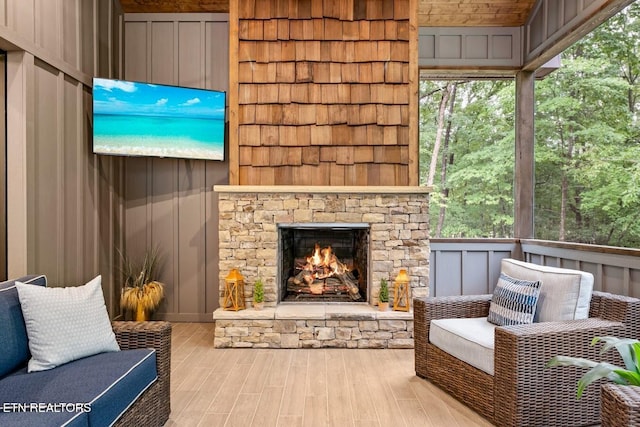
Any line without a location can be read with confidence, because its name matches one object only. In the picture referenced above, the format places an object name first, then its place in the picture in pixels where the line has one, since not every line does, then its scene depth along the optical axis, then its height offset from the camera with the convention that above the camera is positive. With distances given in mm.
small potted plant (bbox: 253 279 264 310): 4203 -849
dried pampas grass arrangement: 4527 -860
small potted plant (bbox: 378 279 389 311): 4211 -861
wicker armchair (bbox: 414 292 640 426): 2480 -932
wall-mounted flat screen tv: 4141 +798
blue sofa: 1859 -815
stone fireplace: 4312 -210
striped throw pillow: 2865 -637
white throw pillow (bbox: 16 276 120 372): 2254 -630
